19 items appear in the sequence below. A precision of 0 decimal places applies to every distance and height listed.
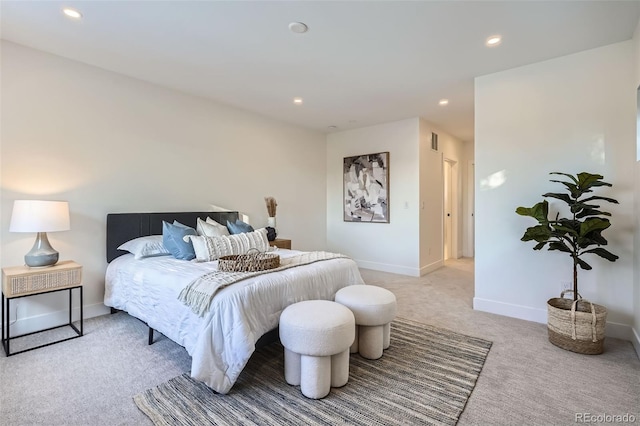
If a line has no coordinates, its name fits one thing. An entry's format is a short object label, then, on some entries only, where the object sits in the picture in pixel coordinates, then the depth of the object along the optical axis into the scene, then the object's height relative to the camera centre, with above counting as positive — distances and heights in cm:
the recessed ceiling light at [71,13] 222 +150
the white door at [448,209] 627 +10
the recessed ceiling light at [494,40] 256 +150
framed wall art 526 +47
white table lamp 242 -7
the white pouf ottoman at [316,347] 177 -79
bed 182 -62
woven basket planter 231 -89
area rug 164 -111
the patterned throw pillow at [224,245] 279 -30
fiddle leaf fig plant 242 -10
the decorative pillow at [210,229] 329 -17
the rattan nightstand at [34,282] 236 -57
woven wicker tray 233 -39
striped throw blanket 191 -49
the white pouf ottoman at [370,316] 220 -75
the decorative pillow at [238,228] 357 -17
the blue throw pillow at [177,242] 288 -28
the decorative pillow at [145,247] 299 -34
